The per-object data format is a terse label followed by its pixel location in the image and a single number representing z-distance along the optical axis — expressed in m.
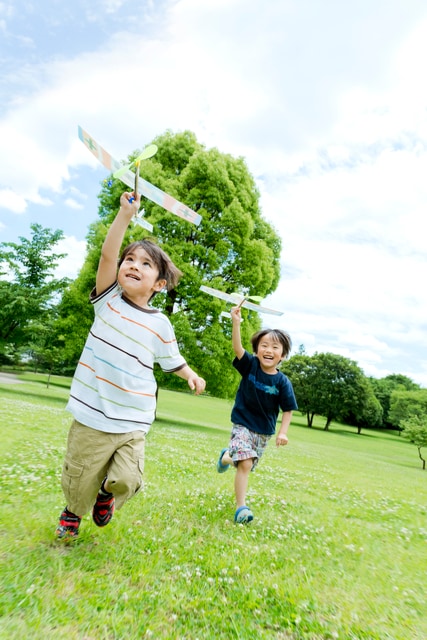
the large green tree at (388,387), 72.84
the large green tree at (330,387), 51.88
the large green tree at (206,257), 17.64
